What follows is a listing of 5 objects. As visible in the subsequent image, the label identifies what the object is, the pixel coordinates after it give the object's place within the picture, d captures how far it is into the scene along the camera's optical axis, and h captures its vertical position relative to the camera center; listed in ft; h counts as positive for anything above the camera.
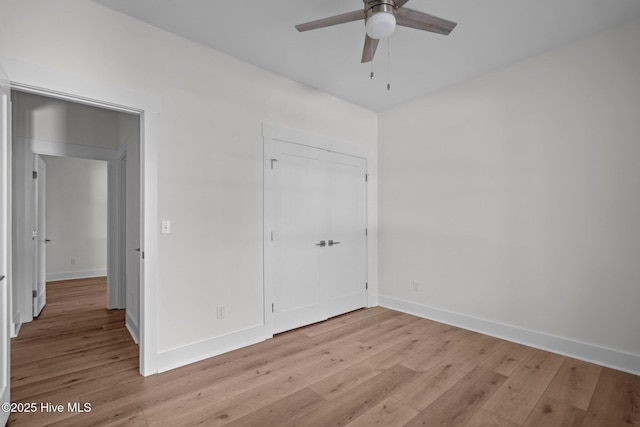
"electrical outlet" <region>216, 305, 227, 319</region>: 9.12 -2.99
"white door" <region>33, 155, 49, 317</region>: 12.49 -1.14
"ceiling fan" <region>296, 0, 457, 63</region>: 5.82 +3.93
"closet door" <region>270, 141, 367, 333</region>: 10.80 -0.87
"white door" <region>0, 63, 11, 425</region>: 5.86 -0.59
